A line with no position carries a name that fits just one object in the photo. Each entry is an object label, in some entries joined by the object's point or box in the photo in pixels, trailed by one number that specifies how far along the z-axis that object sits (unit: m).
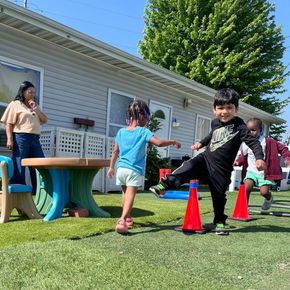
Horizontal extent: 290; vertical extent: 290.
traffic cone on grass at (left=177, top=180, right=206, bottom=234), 3.98
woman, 5.18
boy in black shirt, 4.11
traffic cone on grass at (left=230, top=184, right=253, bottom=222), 5.12
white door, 12.04
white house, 7.41
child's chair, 4.20
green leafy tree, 21.73
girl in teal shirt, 3.96
